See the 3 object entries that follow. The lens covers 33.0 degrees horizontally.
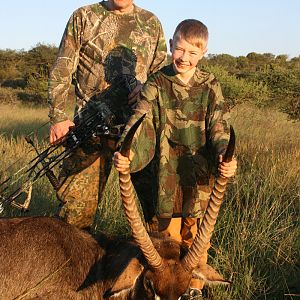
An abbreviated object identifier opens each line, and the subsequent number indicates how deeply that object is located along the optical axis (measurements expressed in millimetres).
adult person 5480
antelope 3609
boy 4609
